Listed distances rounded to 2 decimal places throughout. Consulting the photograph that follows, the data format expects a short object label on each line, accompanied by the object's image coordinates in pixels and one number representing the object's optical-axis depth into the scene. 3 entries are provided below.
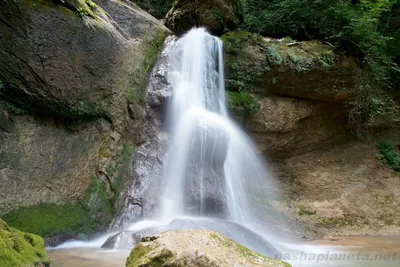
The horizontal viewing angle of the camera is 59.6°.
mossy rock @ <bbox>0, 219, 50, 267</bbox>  2.96
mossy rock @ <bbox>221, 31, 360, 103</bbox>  9.02
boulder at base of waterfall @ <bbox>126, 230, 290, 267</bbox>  2.75
